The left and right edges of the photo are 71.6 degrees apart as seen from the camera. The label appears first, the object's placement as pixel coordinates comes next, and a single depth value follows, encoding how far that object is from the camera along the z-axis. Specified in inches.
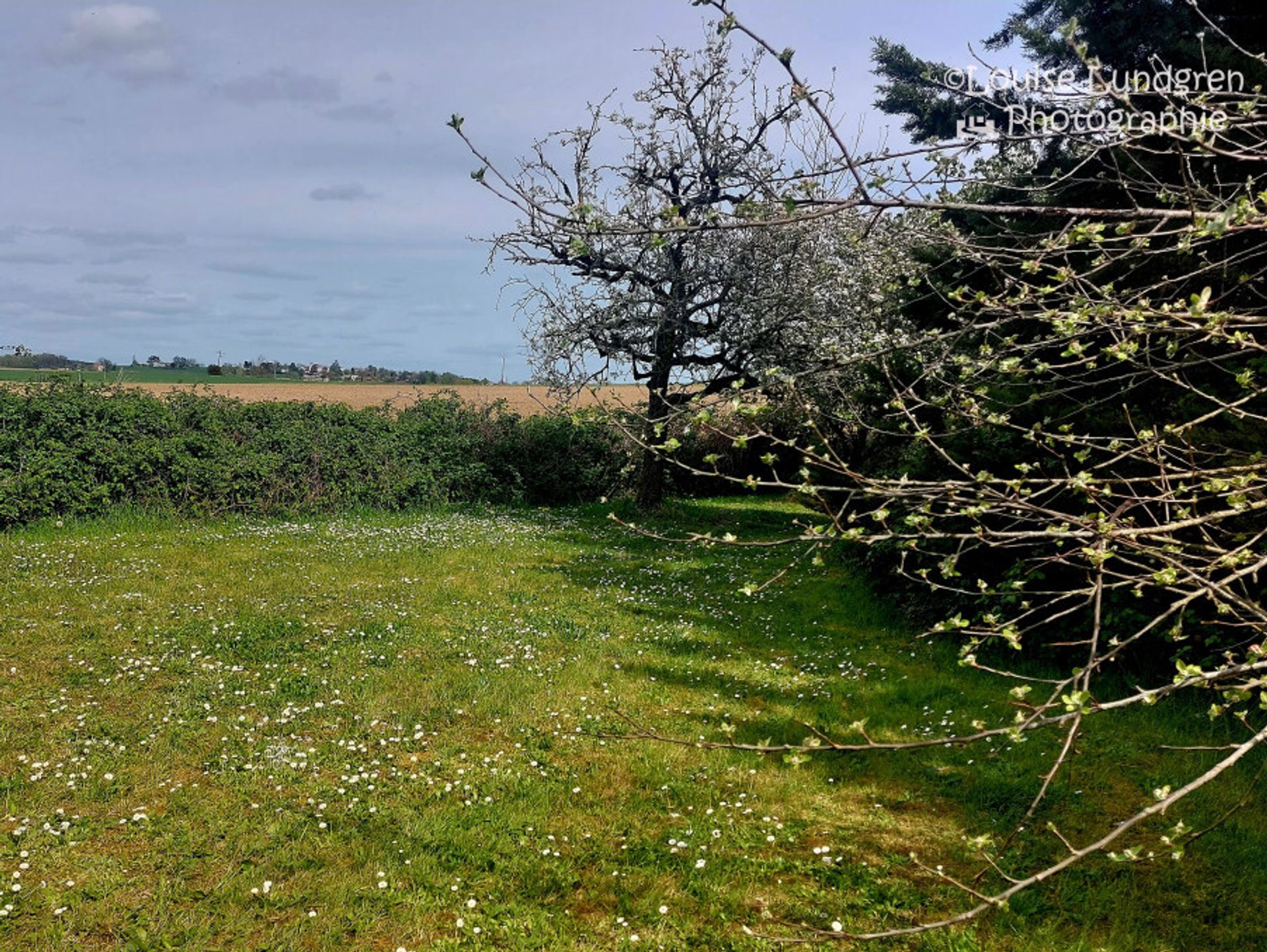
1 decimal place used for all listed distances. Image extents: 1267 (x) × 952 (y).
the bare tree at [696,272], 649.0
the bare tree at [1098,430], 130.0
